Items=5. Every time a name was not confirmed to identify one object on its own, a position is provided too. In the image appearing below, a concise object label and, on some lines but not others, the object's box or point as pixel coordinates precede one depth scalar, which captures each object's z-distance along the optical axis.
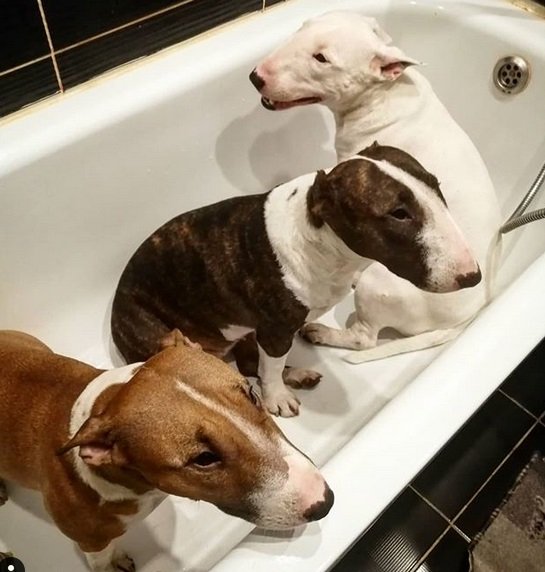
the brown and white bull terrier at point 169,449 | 0.92
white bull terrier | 1.57
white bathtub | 1.17
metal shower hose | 1.57
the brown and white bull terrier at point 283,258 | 1.21
